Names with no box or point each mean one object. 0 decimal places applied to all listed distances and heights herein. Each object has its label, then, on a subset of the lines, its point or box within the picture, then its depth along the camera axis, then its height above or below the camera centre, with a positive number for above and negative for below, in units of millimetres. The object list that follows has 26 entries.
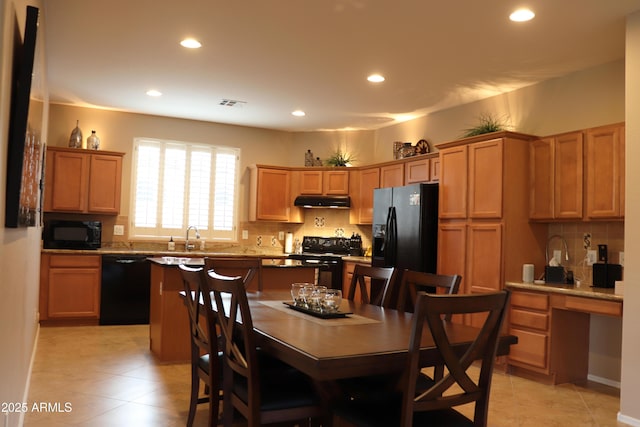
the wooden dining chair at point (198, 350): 2607 -658
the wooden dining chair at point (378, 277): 3332 -319
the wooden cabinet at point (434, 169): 5977 +747
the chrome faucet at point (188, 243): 7383 -242
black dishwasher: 6301 -808
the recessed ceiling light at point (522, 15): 3604 +1563
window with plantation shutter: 7297 +534
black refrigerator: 5527 +61
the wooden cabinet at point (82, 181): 6457 +530
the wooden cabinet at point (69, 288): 6066 -782
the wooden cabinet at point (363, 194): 7184 +529
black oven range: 7082 -348
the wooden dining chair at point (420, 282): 2926 -290
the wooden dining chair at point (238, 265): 3694 -268
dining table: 1808 -442
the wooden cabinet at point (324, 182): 7590 +714
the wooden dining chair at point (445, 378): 1828 -529
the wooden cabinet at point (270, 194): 7645 +508
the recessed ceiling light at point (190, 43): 4391 +1571
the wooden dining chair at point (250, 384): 2174 -728
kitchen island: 4559 -790
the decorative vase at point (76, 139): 6664 +1078
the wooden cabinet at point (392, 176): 6620 +745
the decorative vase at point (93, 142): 6770 +1056
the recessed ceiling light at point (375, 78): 5168 +1554
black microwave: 6324 -152
